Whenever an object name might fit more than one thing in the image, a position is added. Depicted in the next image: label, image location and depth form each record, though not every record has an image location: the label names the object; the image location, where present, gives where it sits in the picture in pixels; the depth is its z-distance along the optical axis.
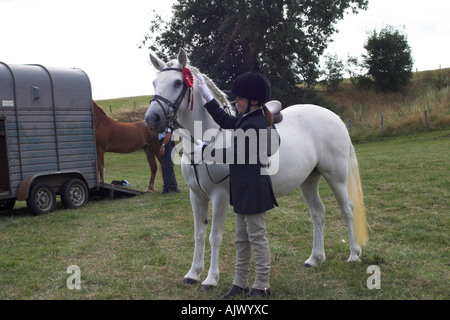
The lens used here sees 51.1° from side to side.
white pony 4.14
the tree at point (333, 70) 31.42
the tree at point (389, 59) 32.47
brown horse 11.42
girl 3.85
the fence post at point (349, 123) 25.56
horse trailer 8.47
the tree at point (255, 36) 24.75
